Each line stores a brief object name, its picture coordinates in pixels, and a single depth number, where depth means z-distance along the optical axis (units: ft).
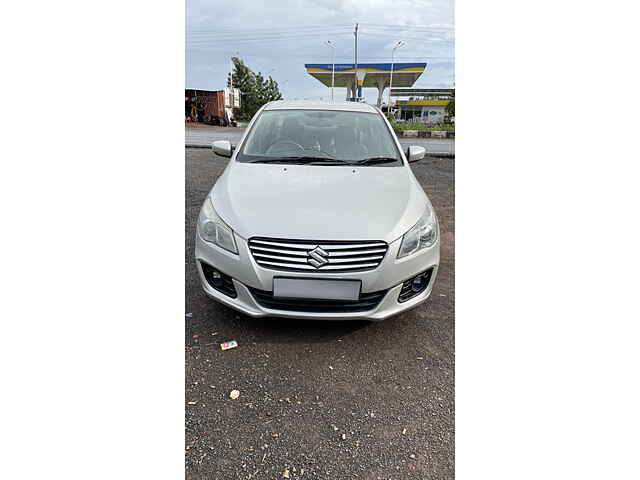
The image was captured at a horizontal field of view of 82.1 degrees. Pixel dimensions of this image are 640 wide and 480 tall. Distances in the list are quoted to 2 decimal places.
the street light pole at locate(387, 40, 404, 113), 91.43
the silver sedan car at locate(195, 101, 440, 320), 6.57
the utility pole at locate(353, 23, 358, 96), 76.02
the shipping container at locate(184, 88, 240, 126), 88.94
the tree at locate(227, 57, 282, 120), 102.32
